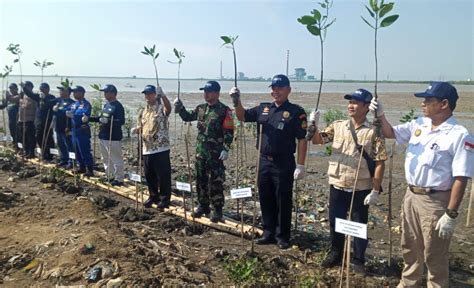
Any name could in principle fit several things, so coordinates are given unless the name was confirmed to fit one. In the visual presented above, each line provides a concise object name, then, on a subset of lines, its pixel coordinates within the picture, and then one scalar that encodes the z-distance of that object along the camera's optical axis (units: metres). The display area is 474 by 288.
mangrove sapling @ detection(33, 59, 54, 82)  10.70
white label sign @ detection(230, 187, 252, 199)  4.80
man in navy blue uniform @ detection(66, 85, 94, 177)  8.53
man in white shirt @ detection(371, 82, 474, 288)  3.28
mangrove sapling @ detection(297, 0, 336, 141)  4.09
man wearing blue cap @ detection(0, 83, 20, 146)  11.35
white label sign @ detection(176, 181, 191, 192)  5.75
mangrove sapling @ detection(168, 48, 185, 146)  6.37
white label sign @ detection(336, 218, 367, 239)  3.46
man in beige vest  4.07
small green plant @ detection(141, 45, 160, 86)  6.52
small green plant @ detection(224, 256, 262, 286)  3.96
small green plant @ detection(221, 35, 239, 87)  5.05
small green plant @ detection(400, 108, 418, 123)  5.51
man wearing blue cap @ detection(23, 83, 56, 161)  9.74
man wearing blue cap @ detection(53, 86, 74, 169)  9.13
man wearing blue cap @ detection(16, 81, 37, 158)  10.42
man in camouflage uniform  5.88
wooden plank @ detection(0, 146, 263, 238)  5.68
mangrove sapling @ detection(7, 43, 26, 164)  10.39
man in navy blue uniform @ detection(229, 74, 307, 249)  4.88
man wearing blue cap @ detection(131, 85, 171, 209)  6.52
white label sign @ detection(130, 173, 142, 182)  6.52
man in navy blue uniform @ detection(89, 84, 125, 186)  7.64
